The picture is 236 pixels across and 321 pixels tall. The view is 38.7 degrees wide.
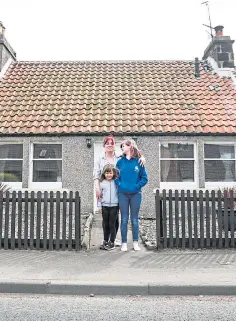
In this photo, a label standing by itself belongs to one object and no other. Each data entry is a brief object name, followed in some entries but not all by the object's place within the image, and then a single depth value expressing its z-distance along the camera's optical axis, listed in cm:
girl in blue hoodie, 607
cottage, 1059
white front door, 1074
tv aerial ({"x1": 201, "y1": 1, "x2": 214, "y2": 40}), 1483
